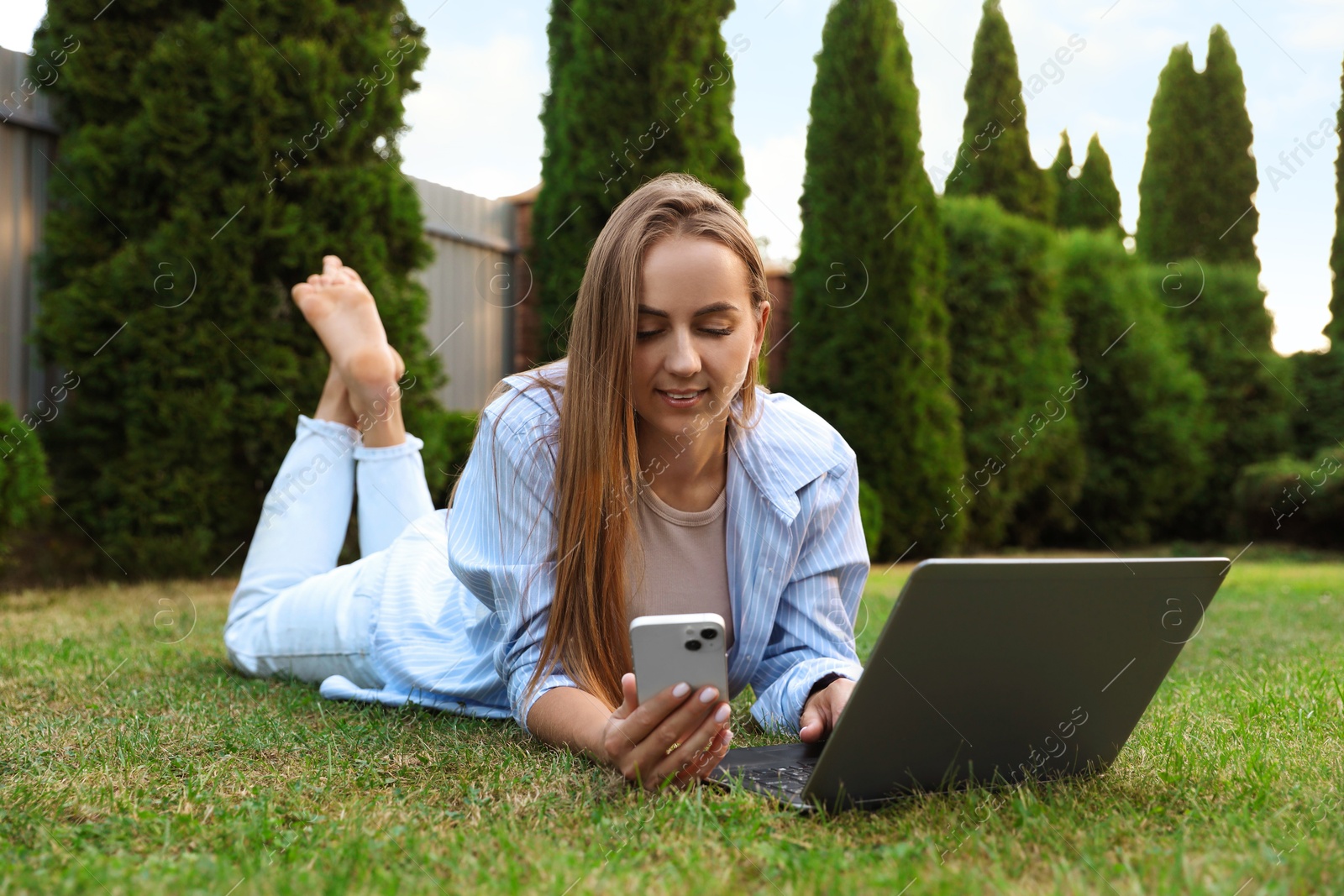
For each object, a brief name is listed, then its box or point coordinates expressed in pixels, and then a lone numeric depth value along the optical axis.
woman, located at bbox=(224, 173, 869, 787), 1.89
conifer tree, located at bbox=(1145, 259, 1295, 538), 13.04
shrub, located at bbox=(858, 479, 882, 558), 8.07
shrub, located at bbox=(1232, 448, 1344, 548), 10.84
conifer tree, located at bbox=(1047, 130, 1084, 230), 19.48
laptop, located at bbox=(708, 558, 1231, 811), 1.34
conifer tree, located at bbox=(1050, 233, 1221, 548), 11.78
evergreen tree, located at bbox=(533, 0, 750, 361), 7.73
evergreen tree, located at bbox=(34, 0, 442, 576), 5.46
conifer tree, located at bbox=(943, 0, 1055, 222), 16.16
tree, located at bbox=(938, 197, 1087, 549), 9.96
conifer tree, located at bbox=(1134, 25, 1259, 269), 16.14
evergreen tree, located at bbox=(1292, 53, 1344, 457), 13.86
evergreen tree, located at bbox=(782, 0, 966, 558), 8.91
